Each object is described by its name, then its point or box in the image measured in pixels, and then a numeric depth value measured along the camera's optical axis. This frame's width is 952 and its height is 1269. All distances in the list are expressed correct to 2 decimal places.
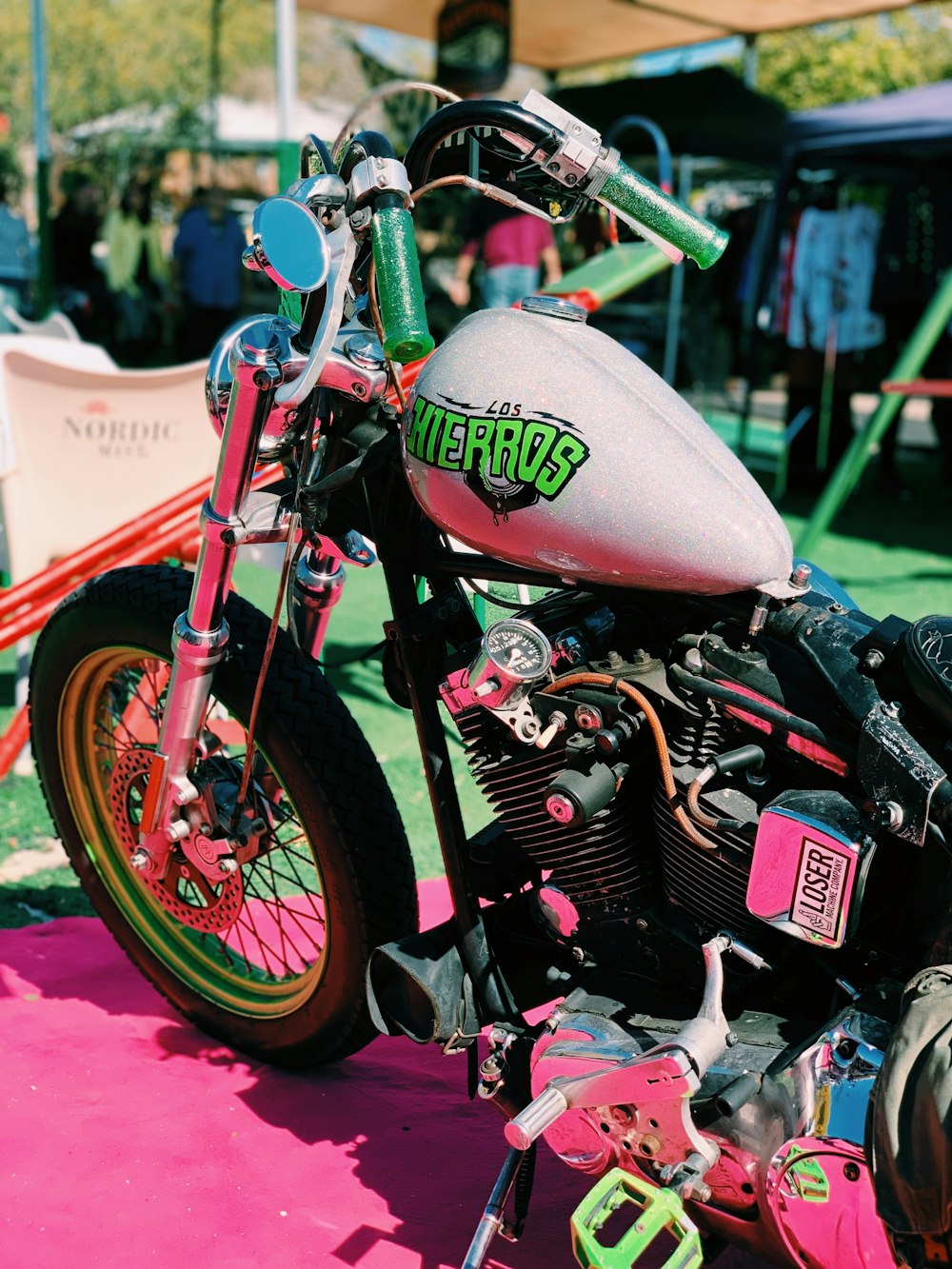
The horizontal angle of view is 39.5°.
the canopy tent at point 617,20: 12.26
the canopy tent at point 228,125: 19.42
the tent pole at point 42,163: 9.26
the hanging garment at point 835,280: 9.12
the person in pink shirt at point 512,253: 7.36
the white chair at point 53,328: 5.09
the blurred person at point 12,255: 9.50
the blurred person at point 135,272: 12.98
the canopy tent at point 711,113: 10.63
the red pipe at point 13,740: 3.32
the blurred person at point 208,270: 11.63
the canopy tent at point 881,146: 7.47
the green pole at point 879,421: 5.68
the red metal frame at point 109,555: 3.07
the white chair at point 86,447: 3.75
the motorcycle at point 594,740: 1.51
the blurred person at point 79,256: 12.10
